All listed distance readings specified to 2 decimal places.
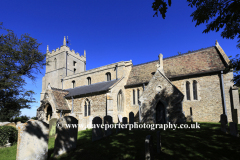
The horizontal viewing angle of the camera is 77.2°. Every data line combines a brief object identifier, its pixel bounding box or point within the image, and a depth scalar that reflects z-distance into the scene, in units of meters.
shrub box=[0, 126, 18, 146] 9.64
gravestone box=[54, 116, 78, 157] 6.90
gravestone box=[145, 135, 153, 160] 4.66
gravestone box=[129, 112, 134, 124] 11.50
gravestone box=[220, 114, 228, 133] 8.73
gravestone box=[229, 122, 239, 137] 7.63
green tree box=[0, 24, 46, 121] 20.05
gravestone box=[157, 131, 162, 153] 5.96
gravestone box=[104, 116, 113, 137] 9.65
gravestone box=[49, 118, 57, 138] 11.48
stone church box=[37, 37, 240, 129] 14.05
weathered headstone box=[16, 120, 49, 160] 6.02
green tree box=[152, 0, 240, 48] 6.74
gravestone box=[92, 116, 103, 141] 8.59
